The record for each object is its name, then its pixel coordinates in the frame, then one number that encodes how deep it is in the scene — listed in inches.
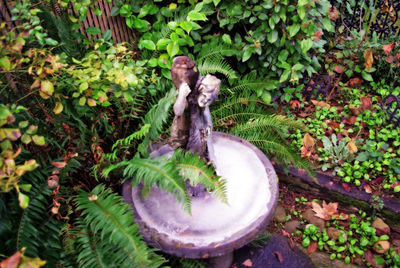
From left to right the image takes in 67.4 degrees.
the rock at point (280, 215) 137.8
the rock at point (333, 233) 128.0
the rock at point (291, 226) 133.8
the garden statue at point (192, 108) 73.4
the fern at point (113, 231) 79.1
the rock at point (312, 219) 133.3
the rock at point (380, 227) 126.1
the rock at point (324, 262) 120.1
